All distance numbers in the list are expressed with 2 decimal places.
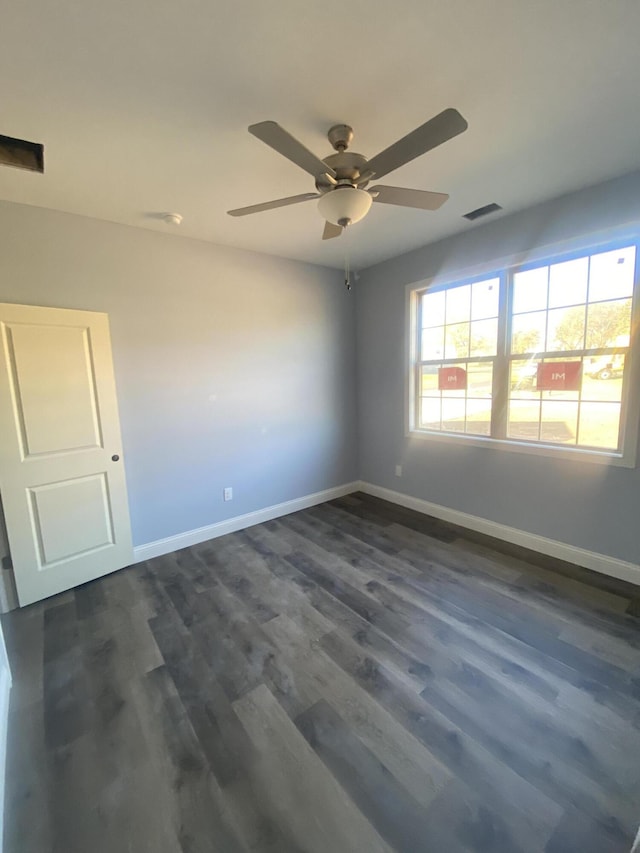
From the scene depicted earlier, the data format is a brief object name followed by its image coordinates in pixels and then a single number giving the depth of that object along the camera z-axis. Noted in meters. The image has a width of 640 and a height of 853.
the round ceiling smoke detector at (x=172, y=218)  2.54
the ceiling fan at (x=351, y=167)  1.27
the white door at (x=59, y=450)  2.28
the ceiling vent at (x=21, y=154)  1.78
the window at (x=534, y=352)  2.48
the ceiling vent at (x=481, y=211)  2.63
